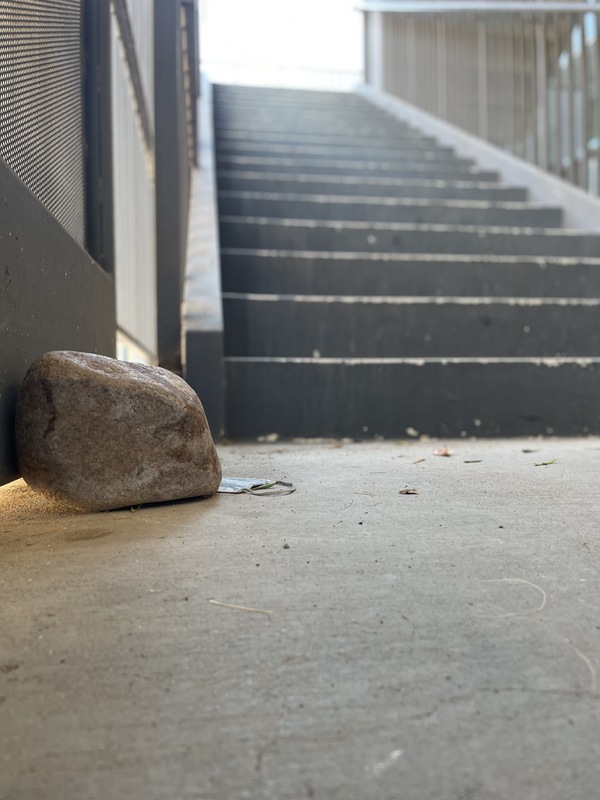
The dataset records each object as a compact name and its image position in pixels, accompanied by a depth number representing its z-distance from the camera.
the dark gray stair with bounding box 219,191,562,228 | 3.95
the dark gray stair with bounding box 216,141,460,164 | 5.04
